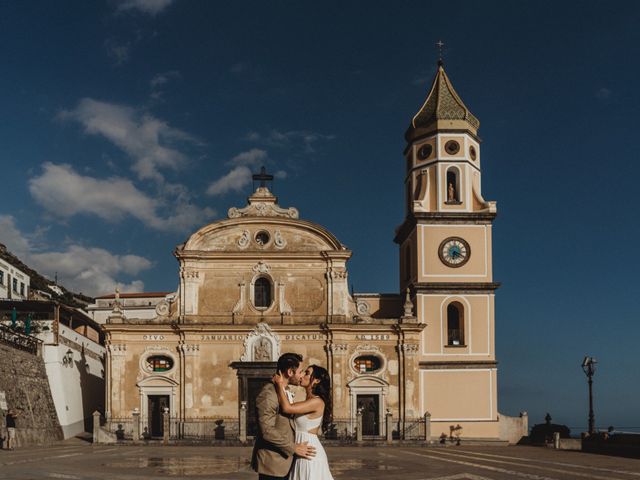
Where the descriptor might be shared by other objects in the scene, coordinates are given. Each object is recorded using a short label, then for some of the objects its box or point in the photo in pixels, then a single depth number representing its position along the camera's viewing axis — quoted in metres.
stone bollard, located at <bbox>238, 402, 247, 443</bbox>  39.16
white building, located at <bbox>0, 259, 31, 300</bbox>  55.50
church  42.28
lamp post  39.31
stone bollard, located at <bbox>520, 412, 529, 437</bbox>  44.00
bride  8.30
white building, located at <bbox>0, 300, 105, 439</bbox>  43.12
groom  8.24
